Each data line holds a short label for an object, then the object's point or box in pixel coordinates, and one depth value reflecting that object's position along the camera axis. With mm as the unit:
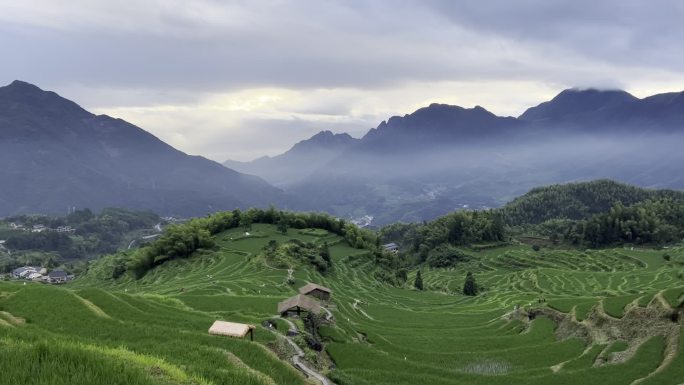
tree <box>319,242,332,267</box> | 103819
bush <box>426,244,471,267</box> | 165625
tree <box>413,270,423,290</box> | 116625
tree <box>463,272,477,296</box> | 108969
